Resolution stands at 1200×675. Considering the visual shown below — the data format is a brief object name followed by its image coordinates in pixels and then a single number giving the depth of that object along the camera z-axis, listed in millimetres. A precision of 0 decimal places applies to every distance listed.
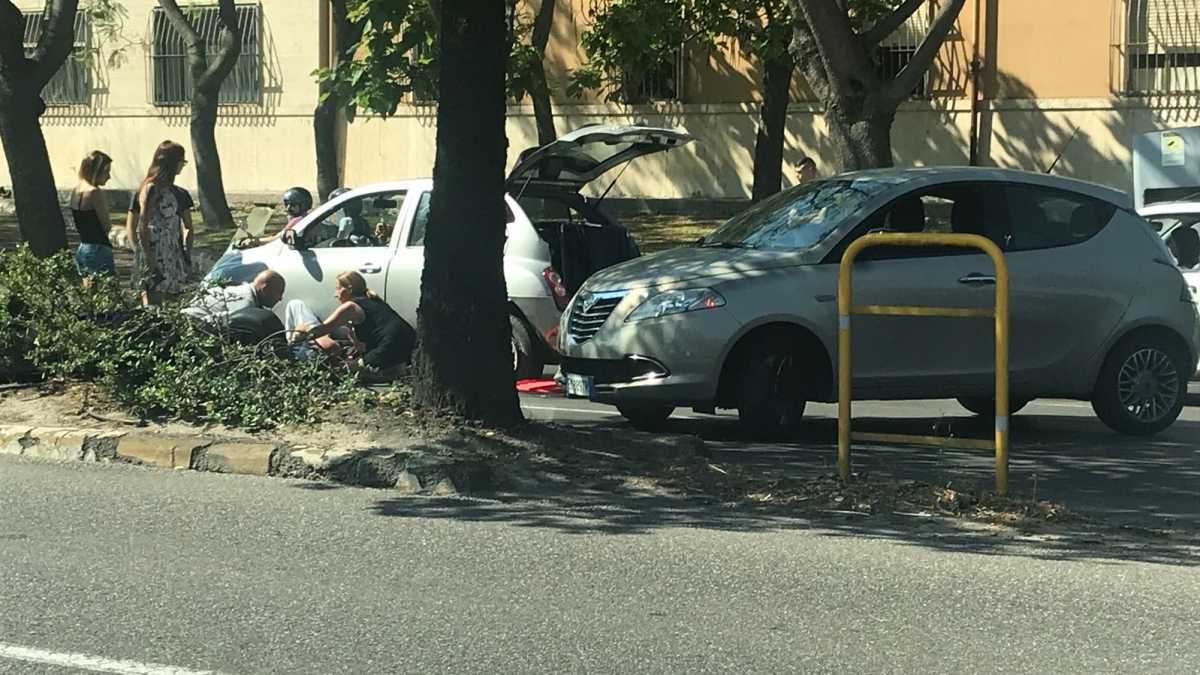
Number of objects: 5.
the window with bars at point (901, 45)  26453
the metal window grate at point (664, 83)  28575
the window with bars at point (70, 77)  31969
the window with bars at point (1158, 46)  25281
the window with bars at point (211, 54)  30578
